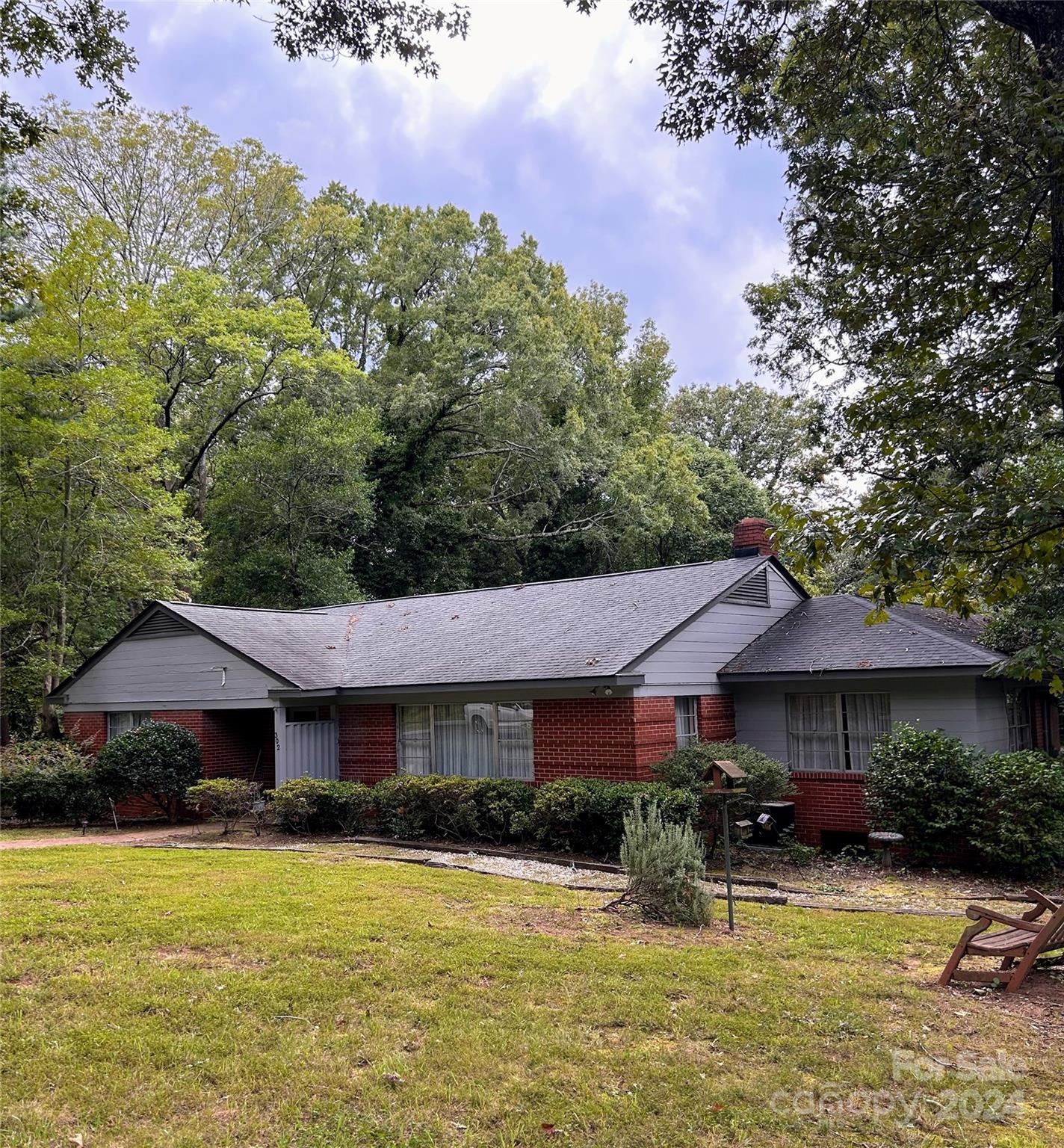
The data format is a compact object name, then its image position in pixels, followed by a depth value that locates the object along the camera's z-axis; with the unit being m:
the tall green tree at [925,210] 5.78
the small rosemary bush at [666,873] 8.64
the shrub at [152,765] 16.56
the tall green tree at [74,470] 20.66
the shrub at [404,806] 14.52
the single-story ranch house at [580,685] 14.16
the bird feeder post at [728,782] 8.43
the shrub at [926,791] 12.20
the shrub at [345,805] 15.05
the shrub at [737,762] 13.11
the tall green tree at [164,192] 29.17
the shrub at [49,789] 17.20
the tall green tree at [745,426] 47.41
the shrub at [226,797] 15.29
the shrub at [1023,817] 11.39
